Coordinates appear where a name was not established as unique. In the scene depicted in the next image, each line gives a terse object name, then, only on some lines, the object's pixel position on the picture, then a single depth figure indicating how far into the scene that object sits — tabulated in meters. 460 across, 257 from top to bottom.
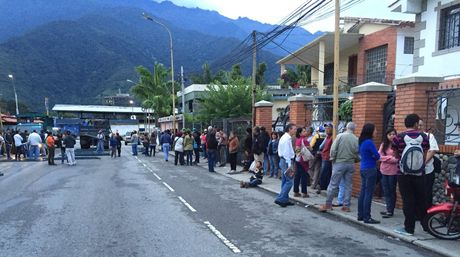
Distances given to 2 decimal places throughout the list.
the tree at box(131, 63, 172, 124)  45.28
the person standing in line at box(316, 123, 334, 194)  9.66
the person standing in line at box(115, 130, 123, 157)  25.54
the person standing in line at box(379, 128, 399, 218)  7.58
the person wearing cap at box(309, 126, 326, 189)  10.45
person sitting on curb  11.98
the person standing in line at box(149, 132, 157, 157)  26.58
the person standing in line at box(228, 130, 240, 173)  15.98
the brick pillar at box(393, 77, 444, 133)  7.78
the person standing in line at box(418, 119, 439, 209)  6.38
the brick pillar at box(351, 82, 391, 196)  9.08
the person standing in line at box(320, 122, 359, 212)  7.79
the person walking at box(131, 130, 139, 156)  26.61
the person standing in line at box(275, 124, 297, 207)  8.85
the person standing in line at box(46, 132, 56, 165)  19.11
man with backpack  6.24
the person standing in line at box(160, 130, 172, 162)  21.70
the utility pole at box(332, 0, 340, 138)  10.01
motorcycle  6.10
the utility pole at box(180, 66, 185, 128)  30.76
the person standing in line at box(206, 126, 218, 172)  16.39
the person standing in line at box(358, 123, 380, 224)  7.18
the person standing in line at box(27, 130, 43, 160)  21.88
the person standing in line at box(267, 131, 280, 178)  12.97
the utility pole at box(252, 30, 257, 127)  19.04
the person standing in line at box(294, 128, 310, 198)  9.75
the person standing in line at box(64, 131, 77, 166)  18.56
